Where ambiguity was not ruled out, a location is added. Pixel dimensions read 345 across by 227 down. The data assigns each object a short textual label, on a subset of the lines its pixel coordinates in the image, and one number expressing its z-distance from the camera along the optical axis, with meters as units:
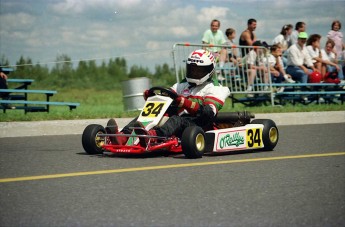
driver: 8.53
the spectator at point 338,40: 19.59
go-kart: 8.27
